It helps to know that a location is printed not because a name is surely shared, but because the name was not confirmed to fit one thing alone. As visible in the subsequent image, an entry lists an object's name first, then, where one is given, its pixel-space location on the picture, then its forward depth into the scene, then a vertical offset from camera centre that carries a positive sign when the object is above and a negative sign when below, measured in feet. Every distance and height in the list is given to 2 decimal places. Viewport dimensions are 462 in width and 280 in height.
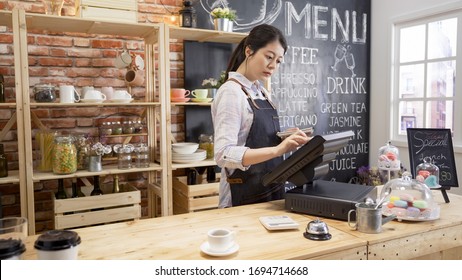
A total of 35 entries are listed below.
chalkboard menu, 12.67 +1.67
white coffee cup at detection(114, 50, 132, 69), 9.95 +1.44
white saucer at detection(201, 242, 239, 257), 3.98 -1.36
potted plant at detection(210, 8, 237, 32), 10.30 +2.53
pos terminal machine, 5.24 -1.02
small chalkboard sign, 6.41 -0.60
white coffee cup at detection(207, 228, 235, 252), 4.01 -1.26
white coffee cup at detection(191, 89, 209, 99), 10.36 +0.61
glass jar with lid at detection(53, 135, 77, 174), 8.61 -0.82
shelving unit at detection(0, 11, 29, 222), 8.04 +0.01
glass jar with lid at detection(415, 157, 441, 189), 6.30 -0.96
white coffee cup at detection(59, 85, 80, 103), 8.76 +0.53
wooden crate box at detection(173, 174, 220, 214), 9.85 -2.02
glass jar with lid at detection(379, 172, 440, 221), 5.19 -1.15
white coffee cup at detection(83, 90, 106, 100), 8.94 +0.52
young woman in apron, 6.14 +0.02
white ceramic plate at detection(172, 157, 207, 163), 10.02 -1.09
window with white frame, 12.17 +1.35
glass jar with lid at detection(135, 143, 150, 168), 9.70 -0.92
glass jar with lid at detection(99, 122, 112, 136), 9.82 -0.28
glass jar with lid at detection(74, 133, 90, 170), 9.27 -0.79
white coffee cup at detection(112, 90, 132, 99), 9.27 +0.55
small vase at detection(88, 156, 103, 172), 8.95 -1.04
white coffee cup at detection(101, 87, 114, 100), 9.37 +0.60
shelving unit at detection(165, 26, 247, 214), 9.70 -1.18
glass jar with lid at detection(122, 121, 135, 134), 10.02 -0.25
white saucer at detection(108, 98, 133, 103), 9.25 +0.41
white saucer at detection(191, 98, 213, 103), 10.39 +0.44
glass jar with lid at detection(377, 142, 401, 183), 8.20 -0.95
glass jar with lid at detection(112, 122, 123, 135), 9.91 -0.28
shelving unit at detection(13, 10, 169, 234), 8.18 +0.68
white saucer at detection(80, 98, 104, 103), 8.93 +0.40
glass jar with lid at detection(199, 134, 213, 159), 10.80 -0.73
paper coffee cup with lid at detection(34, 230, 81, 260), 3.28 -1.06
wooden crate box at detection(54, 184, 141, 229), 8.66 -2.08
